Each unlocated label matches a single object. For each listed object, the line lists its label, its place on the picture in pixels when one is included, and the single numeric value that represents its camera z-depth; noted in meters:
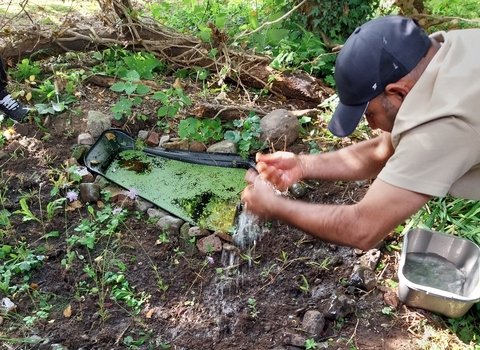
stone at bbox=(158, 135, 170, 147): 3.23
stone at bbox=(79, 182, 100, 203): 2.71
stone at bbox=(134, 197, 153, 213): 2.72
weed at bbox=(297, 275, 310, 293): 2.32
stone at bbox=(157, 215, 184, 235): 2.59
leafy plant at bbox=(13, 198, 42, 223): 2.51
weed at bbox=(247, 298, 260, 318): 2.20
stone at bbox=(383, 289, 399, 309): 2.21
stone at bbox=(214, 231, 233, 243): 2.56
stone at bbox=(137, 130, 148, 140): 3.25
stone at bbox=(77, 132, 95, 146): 3.09
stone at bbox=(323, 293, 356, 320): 2.12
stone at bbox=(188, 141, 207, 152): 3.16
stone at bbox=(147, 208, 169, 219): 2.68
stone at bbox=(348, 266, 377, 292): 2.27
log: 3.52
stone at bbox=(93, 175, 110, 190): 2.82
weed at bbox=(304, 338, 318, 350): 2.00
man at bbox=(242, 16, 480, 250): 1.36
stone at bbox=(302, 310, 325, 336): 2.06
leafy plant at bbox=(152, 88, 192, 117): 3.09
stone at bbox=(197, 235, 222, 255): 2.49
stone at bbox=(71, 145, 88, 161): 2.98
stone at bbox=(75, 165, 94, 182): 2.81
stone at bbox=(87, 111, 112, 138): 3.14
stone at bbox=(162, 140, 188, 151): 3.18
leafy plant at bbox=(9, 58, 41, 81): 3.49
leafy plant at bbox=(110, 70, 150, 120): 3.07
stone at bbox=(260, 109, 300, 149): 3.06
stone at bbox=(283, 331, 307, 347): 2.00
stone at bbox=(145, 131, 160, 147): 3.22
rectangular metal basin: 2.03
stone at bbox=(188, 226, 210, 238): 2.56
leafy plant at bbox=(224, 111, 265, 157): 3.08
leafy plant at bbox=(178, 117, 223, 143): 3.06
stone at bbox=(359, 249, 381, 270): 2.38
